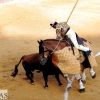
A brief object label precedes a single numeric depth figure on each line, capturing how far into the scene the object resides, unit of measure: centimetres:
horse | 1631
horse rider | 1655
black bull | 1708
